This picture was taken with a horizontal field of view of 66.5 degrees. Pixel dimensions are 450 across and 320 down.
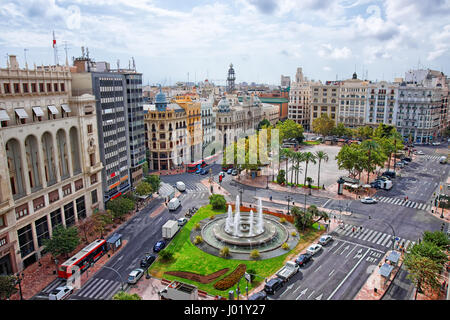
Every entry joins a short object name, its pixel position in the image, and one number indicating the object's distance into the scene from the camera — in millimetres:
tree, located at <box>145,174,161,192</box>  94881
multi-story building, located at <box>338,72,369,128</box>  182125
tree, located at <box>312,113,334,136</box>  174750
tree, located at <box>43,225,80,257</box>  61375
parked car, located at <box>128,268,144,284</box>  56103
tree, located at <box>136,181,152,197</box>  89312
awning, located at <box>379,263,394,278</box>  55669
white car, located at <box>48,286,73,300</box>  51469
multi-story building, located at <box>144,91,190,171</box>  122875
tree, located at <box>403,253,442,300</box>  48562
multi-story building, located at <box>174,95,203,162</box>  134500
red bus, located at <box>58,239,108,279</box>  57906
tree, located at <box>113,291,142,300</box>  41500
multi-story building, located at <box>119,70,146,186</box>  93500
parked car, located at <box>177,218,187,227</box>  78188
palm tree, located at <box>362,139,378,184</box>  102850
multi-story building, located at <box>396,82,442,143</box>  165000
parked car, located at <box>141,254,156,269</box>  61281
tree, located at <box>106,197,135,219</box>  78462
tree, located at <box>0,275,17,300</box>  49469
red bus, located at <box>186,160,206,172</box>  125625
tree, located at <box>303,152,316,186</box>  101812
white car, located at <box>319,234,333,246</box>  68069
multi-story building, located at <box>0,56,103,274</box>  59094
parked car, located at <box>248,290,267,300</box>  49575
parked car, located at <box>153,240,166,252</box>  66625
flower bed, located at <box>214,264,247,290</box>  54594
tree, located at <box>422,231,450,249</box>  57719
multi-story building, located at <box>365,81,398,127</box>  172112
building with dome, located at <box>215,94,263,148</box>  161625
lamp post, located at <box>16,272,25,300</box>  58681
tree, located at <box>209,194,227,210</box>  86125
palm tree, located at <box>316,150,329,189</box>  101006
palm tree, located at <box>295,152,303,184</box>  102844
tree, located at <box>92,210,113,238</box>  69062
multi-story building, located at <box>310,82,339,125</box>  193250
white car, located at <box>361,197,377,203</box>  91075
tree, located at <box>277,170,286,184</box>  105750
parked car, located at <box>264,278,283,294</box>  53141
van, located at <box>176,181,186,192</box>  102119
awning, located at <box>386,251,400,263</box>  59662
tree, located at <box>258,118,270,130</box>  189925
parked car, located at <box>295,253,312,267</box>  60781
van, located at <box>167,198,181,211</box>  86438
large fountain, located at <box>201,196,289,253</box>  67750
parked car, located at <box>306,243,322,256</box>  64200
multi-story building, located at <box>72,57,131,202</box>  80562
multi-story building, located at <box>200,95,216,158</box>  146875
